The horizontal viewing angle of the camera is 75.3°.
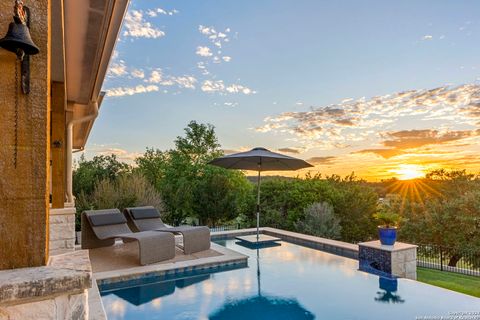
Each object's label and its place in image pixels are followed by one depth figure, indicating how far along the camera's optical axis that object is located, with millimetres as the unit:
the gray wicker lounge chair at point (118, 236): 6172
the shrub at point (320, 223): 14027
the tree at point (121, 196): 10812
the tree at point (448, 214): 18109
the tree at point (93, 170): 15248
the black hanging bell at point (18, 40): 1303
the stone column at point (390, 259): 6031
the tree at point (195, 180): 16562
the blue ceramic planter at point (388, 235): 6238
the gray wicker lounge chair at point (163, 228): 7086
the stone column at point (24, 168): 1352
